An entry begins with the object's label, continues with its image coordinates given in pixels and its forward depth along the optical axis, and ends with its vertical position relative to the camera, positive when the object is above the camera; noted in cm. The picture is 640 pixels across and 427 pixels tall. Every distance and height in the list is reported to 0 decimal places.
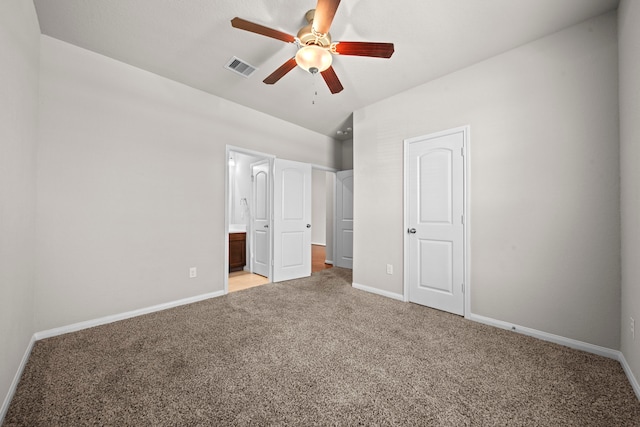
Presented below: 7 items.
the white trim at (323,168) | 492 +95
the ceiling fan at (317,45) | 176 +129
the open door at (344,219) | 526 -7
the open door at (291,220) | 425 -8
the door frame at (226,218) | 358 -4
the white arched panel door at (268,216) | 426 -4
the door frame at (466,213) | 277 +3
